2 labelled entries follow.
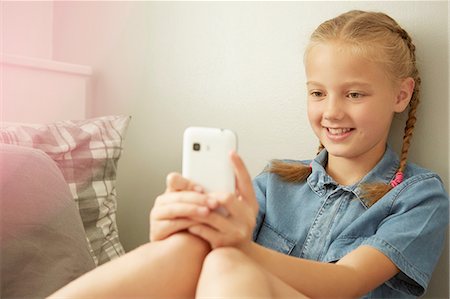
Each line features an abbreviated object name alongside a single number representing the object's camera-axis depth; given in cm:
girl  67
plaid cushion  119
